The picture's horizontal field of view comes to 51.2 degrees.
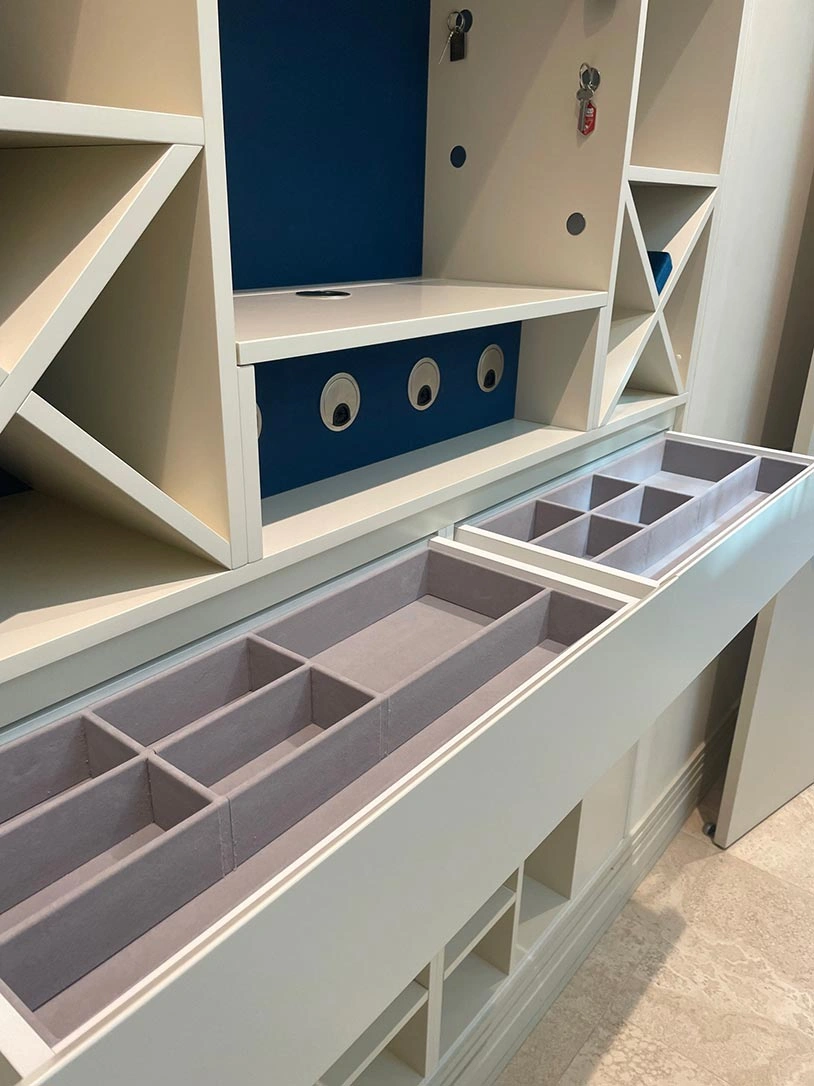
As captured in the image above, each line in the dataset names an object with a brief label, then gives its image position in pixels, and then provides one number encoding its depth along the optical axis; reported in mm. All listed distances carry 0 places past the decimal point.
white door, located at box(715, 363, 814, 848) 2244
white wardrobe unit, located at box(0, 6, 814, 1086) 673
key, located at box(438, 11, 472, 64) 1362
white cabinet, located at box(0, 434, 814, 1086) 613
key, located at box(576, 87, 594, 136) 1299
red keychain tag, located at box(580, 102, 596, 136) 1304
